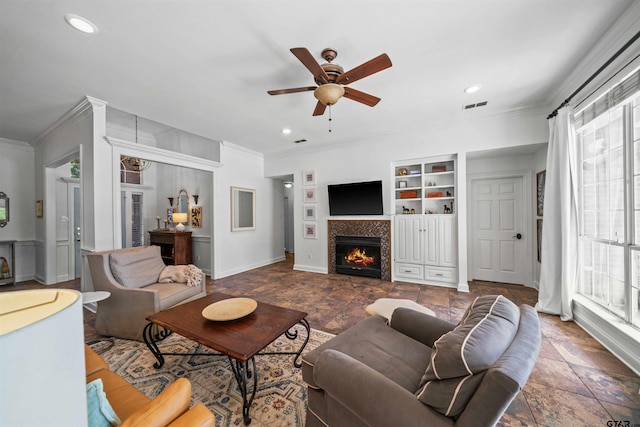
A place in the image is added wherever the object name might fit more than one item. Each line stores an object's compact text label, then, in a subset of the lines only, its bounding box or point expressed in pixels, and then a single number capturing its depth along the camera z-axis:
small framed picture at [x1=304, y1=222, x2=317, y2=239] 5.39
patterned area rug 1.60
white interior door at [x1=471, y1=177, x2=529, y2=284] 4.18
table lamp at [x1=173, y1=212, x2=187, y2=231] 5.28
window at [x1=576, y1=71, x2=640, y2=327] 2.09
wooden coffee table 1.56
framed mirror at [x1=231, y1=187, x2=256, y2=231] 5.24
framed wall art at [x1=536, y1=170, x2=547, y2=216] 3.72
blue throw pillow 0.81
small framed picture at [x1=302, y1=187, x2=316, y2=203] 5.38
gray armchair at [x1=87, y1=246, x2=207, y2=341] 2.43
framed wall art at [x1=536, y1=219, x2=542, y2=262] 3.80
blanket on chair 2.96
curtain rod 1.89
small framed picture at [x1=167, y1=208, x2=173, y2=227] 6.00
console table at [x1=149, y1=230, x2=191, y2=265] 5.13
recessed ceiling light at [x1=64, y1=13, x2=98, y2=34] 1.83
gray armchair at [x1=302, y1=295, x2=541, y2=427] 0.85
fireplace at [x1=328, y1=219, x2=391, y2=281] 4.58
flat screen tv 4.62
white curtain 2.81
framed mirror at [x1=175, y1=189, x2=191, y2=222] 5.69
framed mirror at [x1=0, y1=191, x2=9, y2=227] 4.50
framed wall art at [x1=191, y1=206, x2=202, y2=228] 5.44
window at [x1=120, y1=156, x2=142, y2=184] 5.80
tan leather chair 0.85
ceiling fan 1.94
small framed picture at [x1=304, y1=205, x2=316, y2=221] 5.40
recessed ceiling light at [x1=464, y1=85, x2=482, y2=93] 2.90
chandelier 5.72
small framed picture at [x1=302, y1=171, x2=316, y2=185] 5.35
